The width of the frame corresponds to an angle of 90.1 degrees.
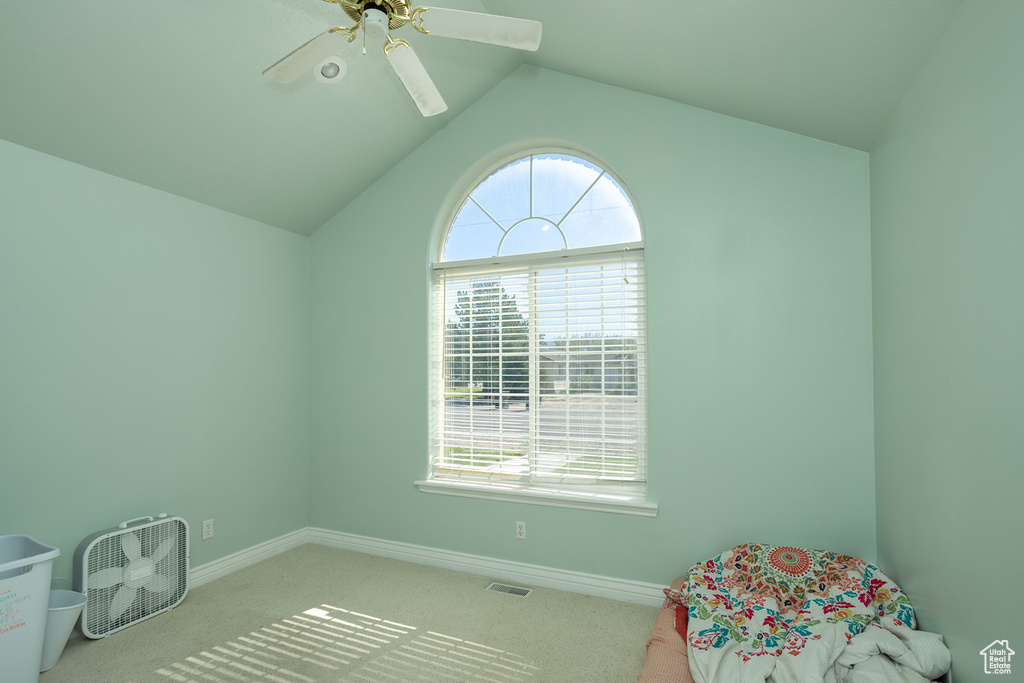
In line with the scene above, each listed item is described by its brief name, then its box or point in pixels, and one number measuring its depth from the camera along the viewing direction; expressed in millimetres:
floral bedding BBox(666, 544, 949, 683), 1730
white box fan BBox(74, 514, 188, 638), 2316
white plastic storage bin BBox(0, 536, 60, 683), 1816
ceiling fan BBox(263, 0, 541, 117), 1588
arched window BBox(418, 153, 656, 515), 2865
